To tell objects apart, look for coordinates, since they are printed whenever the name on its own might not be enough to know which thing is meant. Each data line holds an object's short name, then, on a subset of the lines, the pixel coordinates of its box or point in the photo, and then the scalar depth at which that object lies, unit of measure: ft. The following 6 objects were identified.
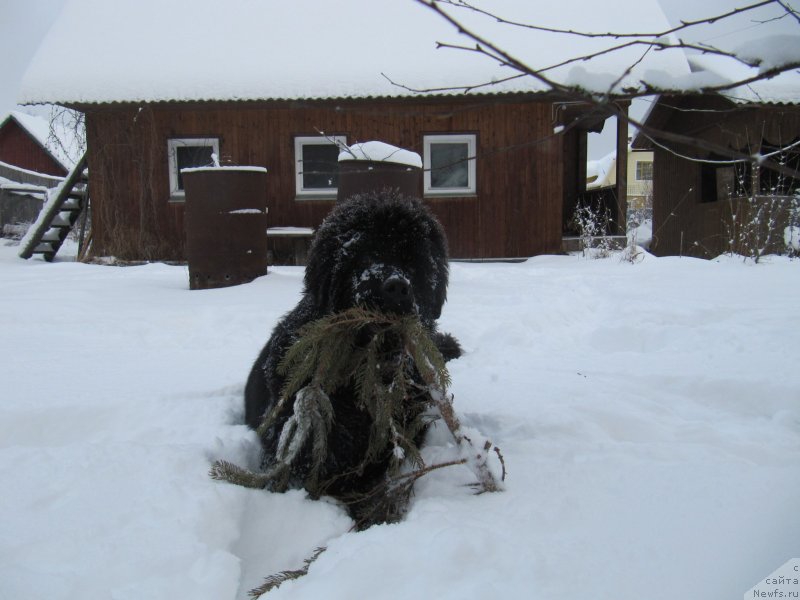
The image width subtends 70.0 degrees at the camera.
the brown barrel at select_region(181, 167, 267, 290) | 21.65
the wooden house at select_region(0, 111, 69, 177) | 107.34
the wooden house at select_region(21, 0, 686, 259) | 36.55
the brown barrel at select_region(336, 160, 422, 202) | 21.58
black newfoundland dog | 7.06
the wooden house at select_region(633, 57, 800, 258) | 37.76
